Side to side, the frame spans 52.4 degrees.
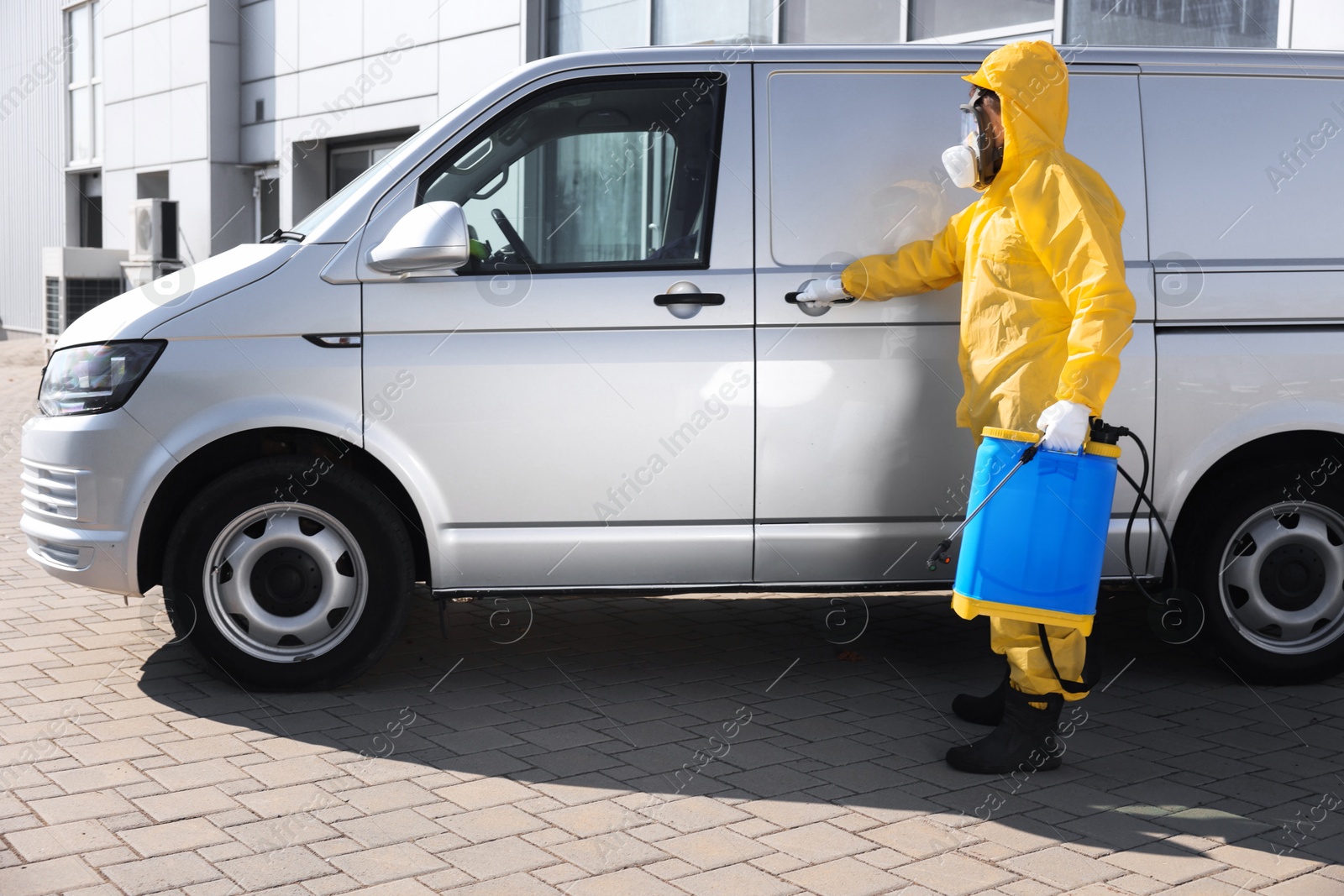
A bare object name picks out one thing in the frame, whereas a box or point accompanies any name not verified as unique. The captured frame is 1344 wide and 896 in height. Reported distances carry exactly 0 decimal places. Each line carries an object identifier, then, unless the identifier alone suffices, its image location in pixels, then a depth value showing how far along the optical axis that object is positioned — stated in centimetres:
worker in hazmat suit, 399
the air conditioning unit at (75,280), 1786
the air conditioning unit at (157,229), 1477
